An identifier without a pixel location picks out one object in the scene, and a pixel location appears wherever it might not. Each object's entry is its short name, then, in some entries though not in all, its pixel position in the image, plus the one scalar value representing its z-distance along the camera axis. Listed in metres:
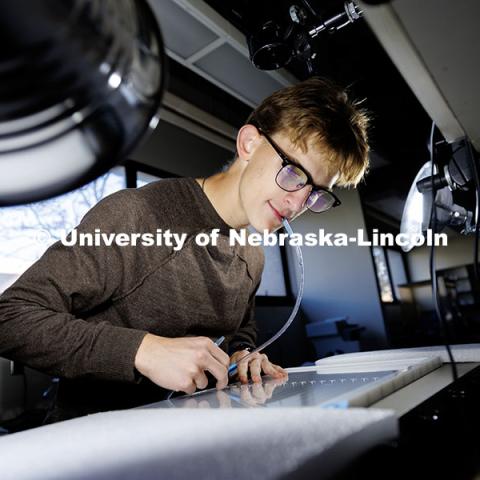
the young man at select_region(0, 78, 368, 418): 0.70
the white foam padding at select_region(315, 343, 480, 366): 0.75
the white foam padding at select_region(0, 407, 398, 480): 0.27
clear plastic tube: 0.88
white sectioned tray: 0.39
